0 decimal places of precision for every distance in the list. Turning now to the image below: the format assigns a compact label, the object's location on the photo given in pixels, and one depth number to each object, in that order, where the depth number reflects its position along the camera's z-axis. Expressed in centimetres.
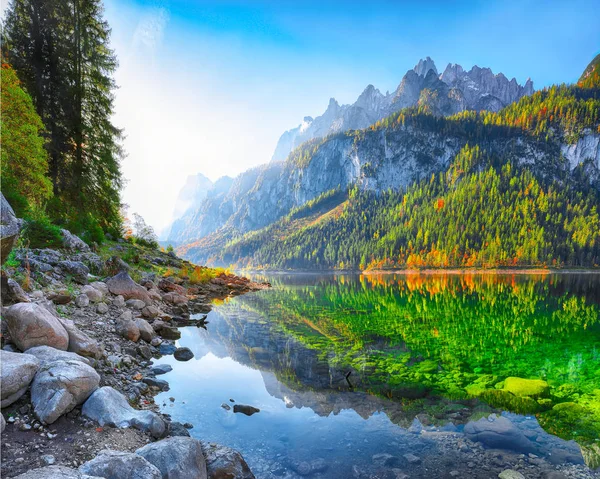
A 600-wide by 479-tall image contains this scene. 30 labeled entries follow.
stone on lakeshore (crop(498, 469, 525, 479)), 574
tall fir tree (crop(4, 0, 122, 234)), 2261
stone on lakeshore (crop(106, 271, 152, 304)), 1447
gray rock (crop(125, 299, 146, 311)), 1402
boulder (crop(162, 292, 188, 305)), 2053
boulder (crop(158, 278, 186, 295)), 2318
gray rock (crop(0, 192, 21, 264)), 623
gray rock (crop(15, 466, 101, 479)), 325
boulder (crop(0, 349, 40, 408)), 454
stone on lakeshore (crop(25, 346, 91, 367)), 544
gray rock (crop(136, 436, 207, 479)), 455
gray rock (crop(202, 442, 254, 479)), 523
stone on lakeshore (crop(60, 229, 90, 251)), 1594
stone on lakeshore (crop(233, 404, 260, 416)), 816
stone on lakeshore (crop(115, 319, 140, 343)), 1067
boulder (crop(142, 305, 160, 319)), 1446
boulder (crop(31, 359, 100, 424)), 477
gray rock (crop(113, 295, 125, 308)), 1291
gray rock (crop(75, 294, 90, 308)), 1064
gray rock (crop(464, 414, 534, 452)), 682
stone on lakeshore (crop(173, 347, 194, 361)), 1177
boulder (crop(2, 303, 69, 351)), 587
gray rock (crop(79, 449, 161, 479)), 389
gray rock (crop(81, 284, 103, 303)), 1159
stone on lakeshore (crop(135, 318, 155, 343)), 1179
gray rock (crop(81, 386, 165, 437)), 528
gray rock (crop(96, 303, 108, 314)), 1112
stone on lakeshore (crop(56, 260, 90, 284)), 1274
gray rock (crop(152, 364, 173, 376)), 974
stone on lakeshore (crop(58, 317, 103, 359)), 691
